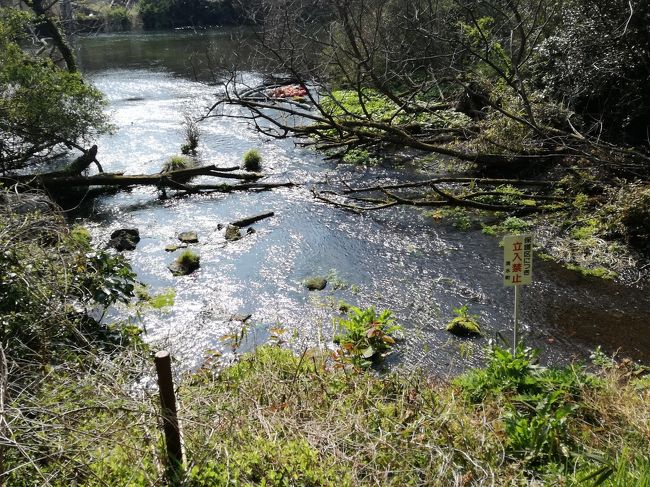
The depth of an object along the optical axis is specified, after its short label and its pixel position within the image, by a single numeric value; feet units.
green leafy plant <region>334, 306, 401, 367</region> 18.47
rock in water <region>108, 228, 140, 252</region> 28.22
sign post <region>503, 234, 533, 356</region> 15.58
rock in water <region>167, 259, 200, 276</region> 25.78
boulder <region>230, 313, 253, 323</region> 22.16
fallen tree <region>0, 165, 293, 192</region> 33.94
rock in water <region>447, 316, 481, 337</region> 20.16
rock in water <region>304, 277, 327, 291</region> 24.02
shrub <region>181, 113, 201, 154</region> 41.91
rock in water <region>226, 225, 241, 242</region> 29.19
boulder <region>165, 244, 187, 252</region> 27.96
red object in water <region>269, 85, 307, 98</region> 53.94
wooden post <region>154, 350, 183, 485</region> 10.20
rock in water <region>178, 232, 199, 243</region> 28.89
